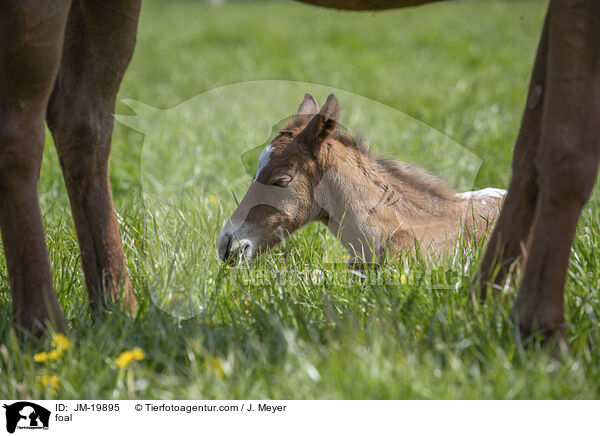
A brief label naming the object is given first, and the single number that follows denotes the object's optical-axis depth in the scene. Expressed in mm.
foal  6086
